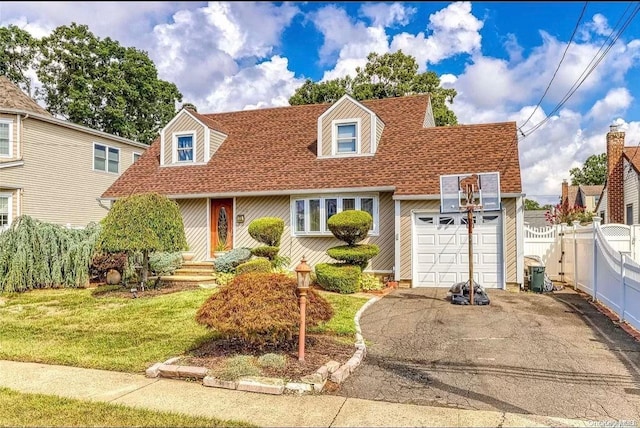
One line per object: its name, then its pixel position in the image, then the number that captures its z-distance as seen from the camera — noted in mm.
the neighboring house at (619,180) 20844
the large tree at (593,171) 65562
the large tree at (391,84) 28281
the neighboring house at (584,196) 44447
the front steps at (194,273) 14844
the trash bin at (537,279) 13055
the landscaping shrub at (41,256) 13414
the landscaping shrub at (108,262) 14594
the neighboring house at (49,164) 19656
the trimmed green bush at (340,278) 12836
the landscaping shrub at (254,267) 13555
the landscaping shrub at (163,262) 14219
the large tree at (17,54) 32844
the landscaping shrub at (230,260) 14719
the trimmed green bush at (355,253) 13523
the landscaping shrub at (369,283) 13338
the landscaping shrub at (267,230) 14695
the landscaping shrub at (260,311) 6199
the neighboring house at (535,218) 42844
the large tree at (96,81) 34500
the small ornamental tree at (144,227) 12180
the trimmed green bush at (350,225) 13492
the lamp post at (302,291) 6160
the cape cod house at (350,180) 13875
